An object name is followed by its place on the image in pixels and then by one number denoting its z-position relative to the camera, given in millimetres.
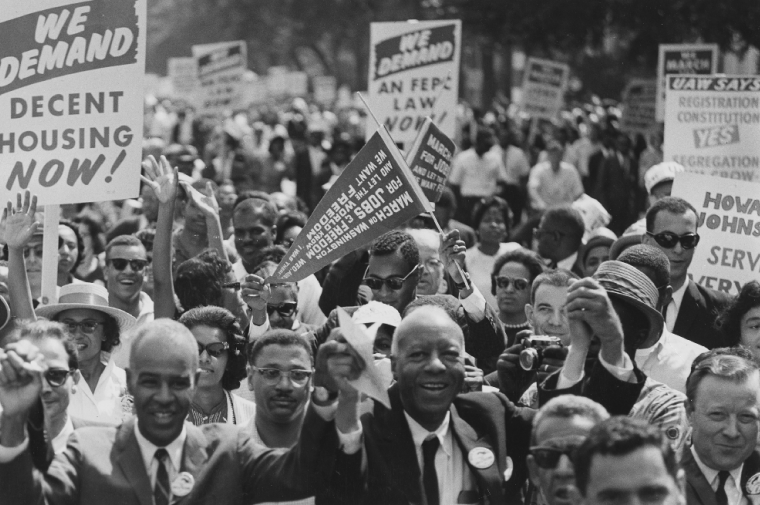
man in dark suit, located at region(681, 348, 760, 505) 5031
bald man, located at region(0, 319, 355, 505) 4484
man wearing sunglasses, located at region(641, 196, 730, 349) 7523
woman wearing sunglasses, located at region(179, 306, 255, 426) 6176
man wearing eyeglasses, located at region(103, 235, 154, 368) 7824
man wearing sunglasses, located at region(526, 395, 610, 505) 4402
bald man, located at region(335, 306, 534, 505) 4699
